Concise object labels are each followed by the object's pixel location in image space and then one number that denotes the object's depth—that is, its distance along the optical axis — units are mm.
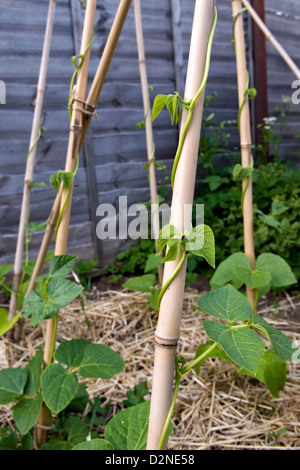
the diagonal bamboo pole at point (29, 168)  1152
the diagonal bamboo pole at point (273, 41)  1011
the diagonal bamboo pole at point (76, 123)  757
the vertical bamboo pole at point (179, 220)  437
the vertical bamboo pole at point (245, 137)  1005
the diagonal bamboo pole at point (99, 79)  692
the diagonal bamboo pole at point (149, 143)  1362
